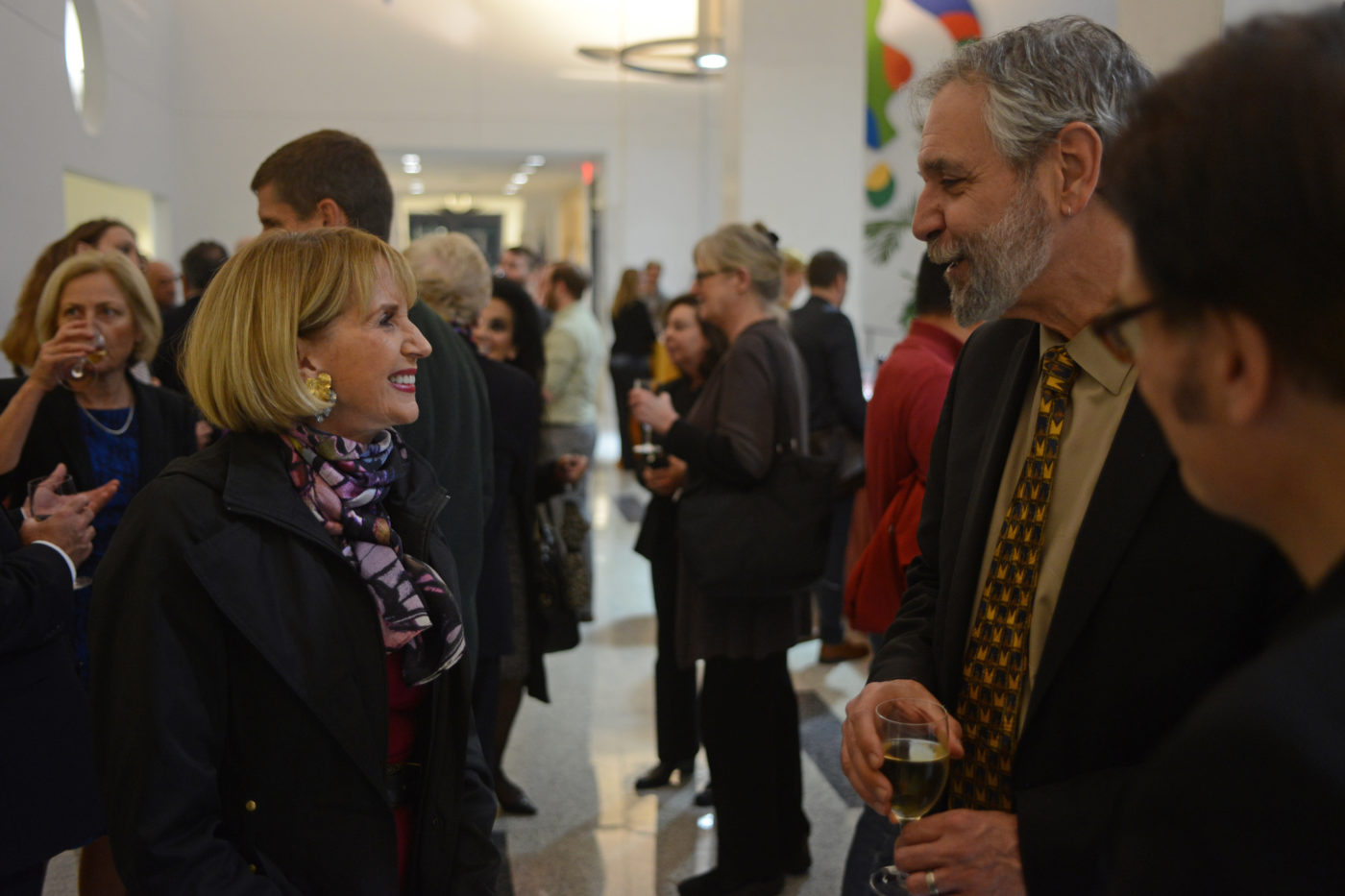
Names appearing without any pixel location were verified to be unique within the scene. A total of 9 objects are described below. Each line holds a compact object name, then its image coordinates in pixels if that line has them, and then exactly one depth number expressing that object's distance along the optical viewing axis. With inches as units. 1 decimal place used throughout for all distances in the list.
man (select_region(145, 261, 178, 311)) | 210.4
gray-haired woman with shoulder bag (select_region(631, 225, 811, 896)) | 114.8
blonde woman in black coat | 51.7
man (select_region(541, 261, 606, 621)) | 260.8
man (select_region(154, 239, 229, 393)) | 124.4
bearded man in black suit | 44.5
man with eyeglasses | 22.0
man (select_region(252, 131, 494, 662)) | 88.3
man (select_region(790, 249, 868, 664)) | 197.2
